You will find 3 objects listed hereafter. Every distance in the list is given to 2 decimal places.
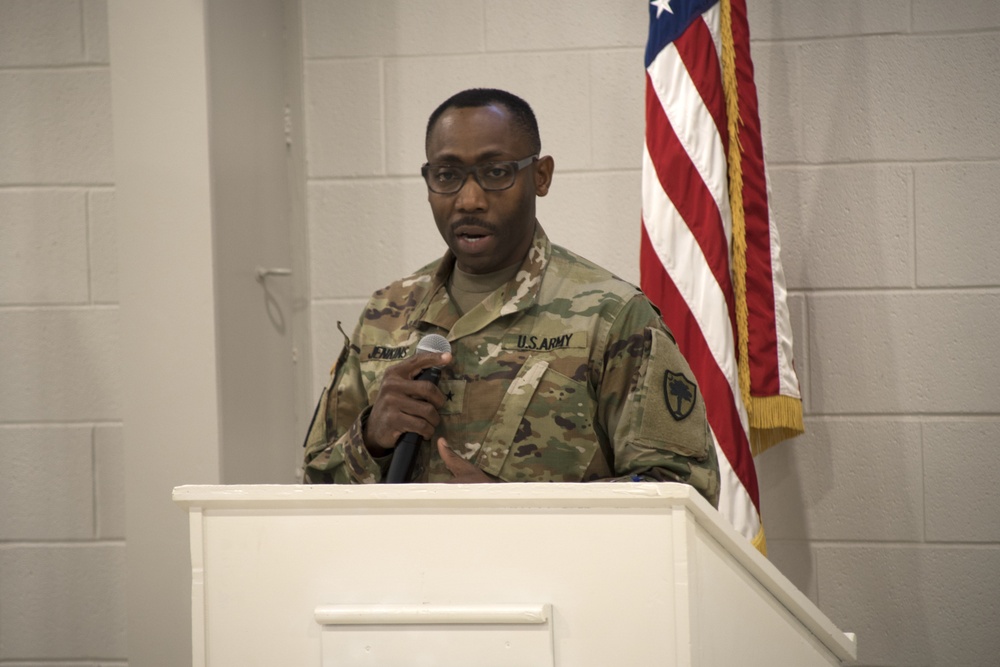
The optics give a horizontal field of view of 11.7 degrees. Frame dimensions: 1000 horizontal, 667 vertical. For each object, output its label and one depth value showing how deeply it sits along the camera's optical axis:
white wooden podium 5.13
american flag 7.70
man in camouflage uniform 7.11
